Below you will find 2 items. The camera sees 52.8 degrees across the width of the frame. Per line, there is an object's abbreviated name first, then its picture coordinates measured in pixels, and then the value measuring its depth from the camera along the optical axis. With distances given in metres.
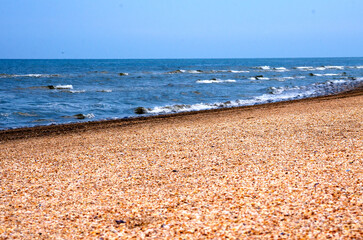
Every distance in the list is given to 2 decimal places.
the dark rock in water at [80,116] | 18.02
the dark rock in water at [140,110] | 19.41
